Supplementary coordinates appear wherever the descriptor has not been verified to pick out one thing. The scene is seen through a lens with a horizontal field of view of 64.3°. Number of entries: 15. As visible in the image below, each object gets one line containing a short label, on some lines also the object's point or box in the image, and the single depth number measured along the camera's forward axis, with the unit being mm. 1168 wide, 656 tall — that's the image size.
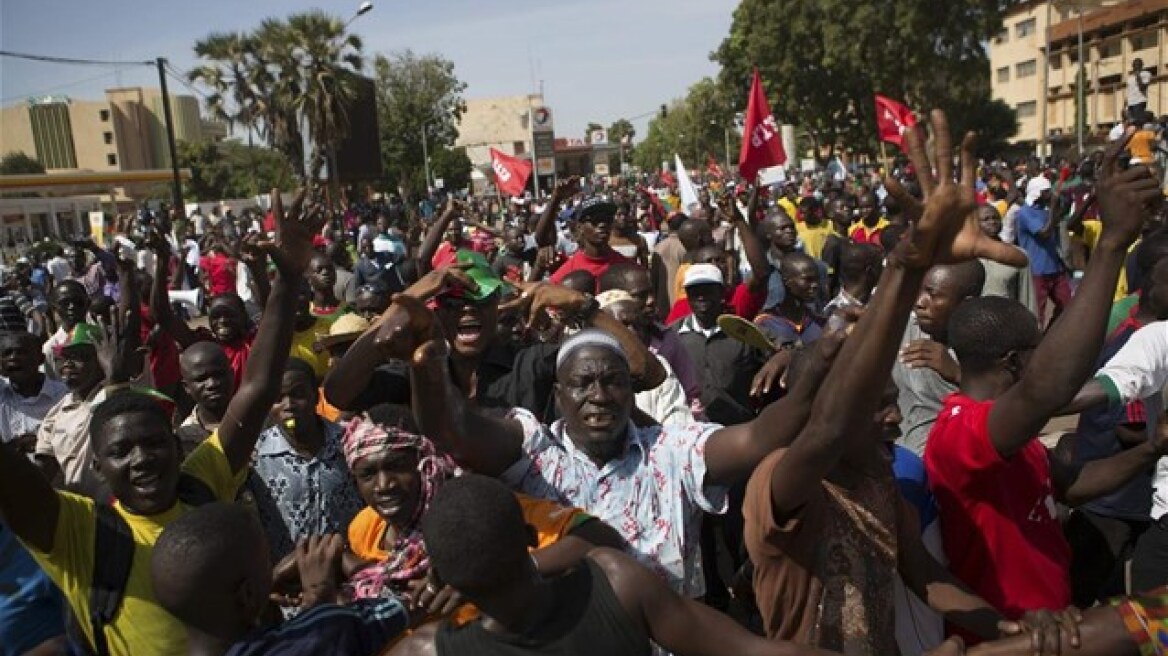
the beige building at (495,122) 90606
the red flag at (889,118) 11742
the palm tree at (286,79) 30938
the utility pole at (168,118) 24703
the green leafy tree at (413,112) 45031
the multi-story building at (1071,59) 44844
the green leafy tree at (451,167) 46812
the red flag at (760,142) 9734
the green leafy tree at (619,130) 115100
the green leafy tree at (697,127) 64812
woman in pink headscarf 2285
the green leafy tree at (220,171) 62156
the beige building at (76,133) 85688
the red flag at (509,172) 14320
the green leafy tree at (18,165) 67812
